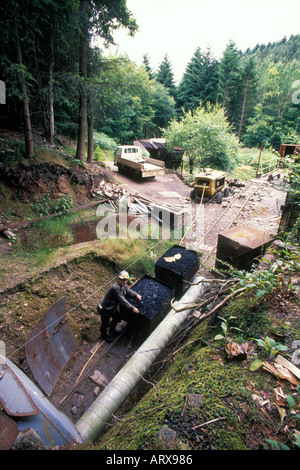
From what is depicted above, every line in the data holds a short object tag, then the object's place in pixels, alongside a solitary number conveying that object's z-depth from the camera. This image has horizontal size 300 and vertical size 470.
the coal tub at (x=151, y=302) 5.60
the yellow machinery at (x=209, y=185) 14.79
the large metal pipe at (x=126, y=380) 3.65
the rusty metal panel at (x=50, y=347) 4.23
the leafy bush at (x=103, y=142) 24.00
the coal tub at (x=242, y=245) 6.02
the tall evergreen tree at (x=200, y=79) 38.09
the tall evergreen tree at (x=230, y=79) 38.28
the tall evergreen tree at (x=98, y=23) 10.19
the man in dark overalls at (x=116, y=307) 5.44
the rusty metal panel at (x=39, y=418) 2.50
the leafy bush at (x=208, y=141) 19.95
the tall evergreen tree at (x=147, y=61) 42.44
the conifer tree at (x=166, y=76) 42.19
